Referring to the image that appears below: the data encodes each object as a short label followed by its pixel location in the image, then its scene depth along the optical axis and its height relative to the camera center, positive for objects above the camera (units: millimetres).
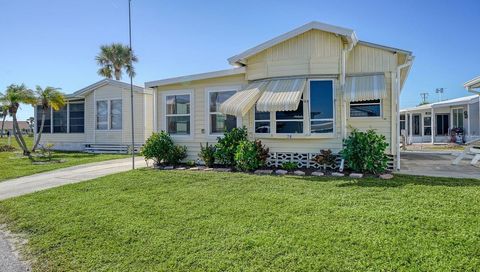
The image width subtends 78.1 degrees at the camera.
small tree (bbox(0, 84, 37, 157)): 19516 +2520
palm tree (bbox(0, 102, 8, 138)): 19867 +2049
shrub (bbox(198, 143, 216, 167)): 11836 -756
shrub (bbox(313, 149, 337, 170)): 10359 -801
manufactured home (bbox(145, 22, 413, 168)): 10336 +1579
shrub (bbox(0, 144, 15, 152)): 25494 -948
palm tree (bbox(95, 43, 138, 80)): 35969 +9601
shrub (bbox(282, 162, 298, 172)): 10789 -1112
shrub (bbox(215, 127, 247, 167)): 11257 -345
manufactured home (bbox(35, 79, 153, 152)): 20672 +1372
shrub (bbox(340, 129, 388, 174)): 9469 -574
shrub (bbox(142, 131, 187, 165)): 12438 -572
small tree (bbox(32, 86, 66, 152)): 20609 +2821
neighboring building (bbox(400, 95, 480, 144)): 23750 +1321
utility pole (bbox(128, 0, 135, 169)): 11211 +4202
